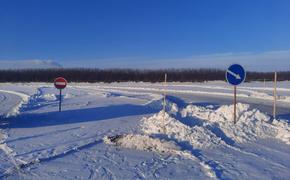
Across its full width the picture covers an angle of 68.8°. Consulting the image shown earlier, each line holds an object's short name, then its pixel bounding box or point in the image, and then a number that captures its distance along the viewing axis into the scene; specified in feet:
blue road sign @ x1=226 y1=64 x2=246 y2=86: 20.53
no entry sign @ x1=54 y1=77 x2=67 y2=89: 27.41
